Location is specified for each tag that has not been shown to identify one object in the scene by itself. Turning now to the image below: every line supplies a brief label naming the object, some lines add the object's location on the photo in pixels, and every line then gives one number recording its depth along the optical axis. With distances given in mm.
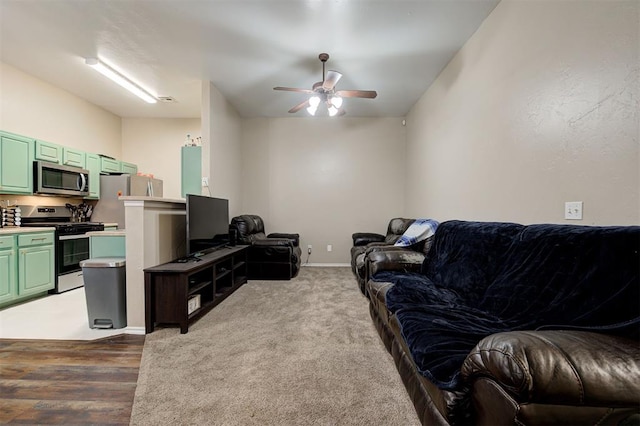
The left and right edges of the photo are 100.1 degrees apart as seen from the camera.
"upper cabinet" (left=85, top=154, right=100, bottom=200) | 4352
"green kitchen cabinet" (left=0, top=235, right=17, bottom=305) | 2967
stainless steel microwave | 3527
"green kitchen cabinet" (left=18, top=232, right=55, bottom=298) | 3152
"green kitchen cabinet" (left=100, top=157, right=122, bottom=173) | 4574
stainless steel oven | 3574
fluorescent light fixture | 3321
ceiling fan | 3079
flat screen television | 2811
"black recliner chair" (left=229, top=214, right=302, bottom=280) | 4223
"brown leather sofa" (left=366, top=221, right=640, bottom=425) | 735
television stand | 2375
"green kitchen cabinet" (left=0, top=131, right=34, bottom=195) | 3170
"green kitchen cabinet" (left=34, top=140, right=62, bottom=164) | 3576
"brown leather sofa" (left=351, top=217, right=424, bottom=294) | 3457
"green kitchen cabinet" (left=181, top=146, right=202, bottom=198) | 4102
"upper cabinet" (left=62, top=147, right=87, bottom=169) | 3975
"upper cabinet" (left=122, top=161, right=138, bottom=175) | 4971
